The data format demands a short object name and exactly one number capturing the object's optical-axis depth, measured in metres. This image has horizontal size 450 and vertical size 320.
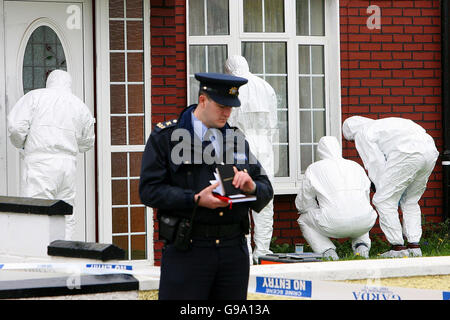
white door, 14.04
